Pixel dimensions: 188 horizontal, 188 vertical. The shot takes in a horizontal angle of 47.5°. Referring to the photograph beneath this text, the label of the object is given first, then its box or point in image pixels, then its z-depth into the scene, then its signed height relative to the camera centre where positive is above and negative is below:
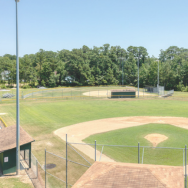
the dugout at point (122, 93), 59.91 -2.61
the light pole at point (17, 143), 14.52 -4.08
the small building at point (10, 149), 14.51 -4.52
